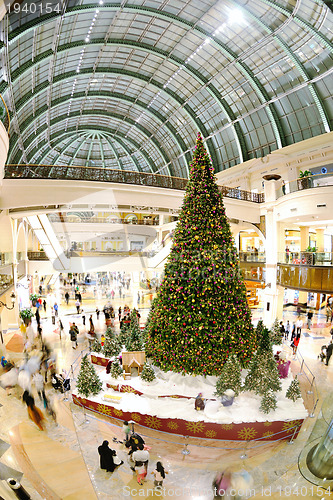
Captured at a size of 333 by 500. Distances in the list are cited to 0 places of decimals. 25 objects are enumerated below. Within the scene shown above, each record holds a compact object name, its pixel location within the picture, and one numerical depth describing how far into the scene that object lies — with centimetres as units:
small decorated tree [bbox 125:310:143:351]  893
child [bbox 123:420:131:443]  571
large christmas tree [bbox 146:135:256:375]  732
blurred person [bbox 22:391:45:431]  614
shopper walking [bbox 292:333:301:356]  1178
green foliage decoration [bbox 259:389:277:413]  642
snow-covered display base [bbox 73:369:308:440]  627
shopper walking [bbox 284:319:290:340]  1416
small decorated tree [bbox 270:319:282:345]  1176
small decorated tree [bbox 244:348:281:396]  680
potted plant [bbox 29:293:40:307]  1988
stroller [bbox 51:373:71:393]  788
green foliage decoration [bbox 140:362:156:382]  780
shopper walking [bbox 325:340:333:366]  1058
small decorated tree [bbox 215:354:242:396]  682
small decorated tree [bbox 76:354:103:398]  739
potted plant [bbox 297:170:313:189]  1370
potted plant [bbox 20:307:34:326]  1500
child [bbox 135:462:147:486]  474
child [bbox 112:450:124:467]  507
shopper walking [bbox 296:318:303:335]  1650
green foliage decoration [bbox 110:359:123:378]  812
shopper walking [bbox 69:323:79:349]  1236
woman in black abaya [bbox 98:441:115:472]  494
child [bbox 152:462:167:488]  473
